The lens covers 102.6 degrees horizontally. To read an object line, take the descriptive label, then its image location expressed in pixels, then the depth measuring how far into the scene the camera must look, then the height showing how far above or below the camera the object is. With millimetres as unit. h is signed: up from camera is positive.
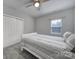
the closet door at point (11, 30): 1935 -92
